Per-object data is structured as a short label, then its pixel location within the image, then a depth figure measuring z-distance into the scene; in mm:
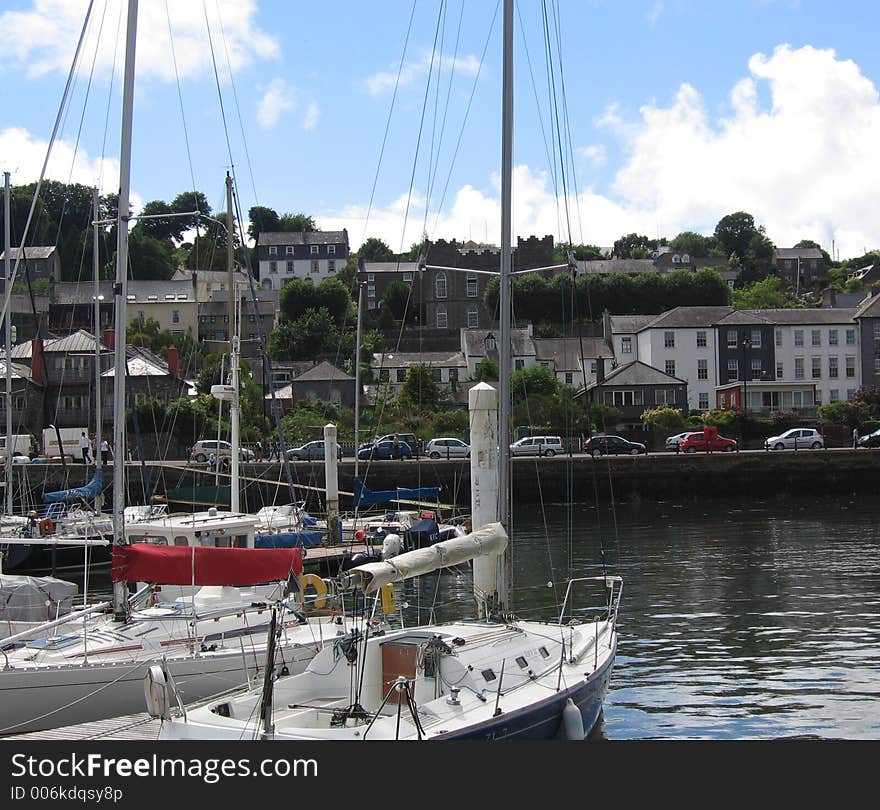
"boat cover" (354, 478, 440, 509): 42062
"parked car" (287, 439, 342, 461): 63938
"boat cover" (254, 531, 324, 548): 32656
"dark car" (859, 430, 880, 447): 68375
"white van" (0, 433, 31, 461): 58625
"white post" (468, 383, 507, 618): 18672
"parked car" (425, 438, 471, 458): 64812
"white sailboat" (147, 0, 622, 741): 13539
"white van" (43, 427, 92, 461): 62250
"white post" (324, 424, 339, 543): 36594
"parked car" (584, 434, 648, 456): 64500
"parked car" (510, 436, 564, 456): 64875
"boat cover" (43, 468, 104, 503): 42656
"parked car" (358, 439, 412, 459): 64500
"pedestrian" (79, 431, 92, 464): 56831
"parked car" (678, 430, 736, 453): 66375
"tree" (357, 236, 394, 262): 165625
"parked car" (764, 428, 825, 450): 67375
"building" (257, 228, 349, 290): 154500
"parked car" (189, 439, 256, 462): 65875
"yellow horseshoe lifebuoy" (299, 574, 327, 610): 21744
